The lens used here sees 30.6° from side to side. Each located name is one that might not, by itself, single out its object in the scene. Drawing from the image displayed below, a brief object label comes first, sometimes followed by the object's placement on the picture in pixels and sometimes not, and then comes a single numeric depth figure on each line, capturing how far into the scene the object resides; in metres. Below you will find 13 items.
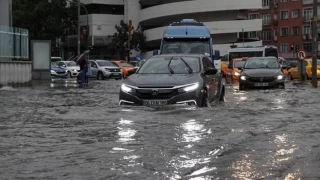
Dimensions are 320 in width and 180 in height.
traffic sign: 31.48
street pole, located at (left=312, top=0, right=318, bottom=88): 26.92
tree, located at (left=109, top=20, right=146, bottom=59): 68.25
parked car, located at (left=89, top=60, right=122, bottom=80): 40.56
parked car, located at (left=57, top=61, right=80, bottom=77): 46.20
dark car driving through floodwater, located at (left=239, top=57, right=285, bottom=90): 21.75
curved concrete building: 67.38
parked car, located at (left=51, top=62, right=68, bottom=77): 44.75
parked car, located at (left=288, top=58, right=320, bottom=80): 35.85
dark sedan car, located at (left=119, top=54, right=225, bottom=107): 12.42
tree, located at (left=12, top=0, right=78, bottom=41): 65.38
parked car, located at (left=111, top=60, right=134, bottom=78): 42.79
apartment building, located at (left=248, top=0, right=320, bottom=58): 82.38
